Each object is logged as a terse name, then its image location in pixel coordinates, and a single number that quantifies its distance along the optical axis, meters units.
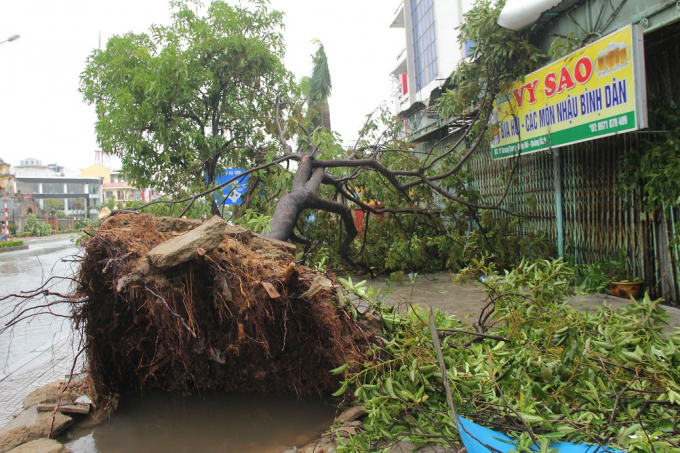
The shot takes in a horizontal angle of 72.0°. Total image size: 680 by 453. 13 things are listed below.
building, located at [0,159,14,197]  55.85
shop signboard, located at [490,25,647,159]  4.52
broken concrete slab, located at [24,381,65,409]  3.66
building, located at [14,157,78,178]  83.12
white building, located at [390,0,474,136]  18.38
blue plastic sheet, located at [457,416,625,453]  2.12
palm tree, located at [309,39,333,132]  23.72
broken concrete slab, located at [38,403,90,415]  3.45
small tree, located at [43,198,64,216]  59.39
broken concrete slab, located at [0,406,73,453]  3.03
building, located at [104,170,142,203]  82.67
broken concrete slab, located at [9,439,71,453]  2.88
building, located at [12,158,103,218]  79.88
